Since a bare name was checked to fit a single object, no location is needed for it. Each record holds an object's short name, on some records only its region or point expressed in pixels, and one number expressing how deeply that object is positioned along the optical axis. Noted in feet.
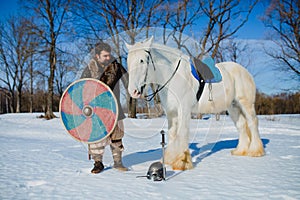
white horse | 7.67
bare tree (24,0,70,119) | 46.40
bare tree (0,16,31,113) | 78.59
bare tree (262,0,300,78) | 52.08
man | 8.72
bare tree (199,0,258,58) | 49.49
